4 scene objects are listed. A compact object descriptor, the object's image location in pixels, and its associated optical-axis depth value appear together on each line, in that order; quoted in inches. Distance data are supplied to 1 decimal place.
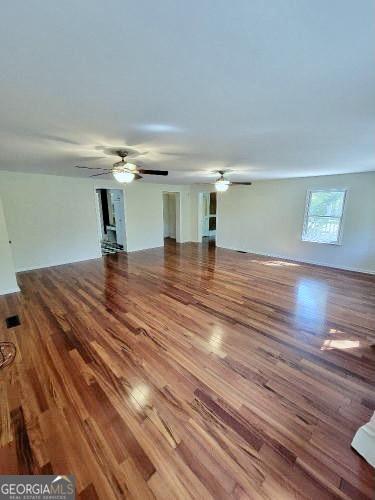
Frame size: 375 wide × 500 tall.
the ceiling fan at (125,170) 114.6
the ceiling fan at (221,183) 184.4
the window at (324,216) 204.4
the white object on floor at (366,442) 52.6
